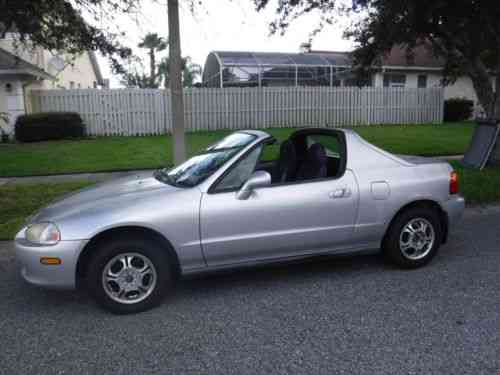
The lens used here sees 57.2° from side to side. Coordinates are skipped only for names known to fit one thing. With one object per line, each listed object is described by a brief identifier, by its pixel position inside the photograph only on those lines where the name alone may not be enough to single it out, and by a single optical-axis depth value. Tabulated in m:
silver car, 3.66
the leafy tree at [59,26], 6.49
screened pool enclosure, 24.64
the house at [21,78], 17.09
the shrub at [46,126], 15.94
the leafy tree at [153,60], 46.12
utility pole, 7.29
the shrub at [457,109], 23.91
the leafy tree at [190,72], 59.53
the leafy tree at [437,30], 7.73
